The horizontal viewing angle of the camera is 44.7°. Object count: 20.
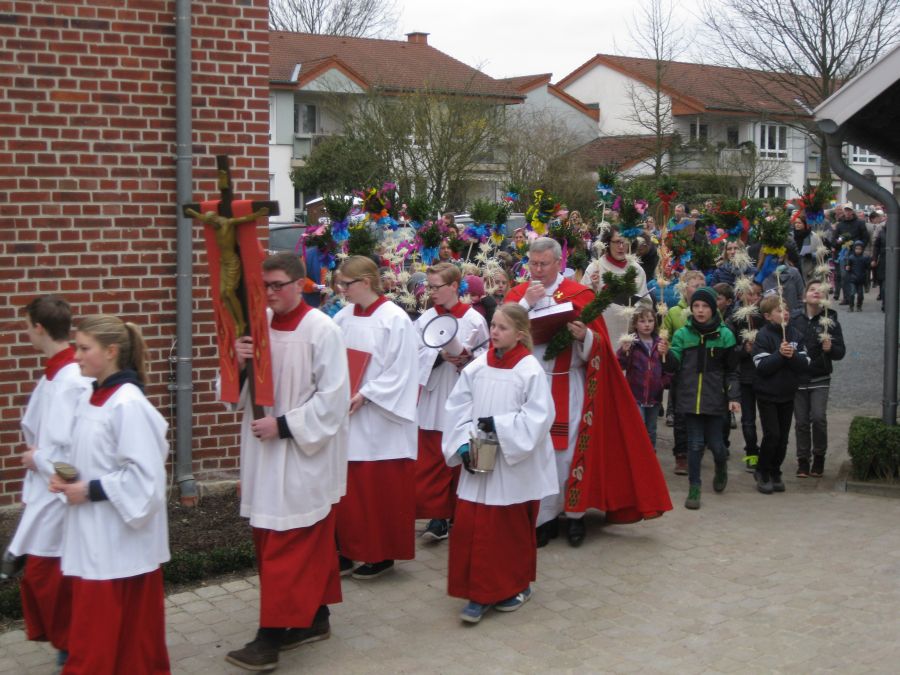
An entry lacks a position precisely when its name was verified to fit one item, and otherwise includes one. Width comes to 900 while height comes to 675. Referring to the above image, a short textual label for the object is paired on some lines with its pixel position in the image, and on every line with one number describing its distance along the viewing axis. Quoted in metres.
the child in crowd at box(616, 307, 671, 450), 9.09
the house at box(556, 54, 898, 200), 38.19
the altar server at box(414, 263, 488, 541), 7.55
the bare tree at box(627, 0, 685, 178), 35.28
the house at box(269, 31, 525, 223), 43.66
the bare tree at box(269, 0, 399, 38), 55.41
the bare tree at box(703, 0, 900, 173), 30.05
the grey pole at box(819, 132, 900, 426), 9.03
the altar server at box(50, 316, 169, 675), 4.56
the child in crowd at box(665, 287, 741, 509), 8.59
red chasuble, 7.48
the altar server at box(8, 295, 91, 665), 5.00
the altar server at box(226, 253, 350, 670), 5.37
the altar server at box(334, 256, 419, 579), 6.67
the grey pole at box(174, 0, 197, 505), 7.75
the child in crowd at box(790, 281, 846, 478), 9.15
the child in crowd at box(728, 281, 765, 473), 9.28
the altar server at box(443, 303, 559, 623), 6.04
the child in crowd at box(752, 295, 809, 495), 8.87
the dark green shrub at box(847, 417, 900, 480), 8.79
